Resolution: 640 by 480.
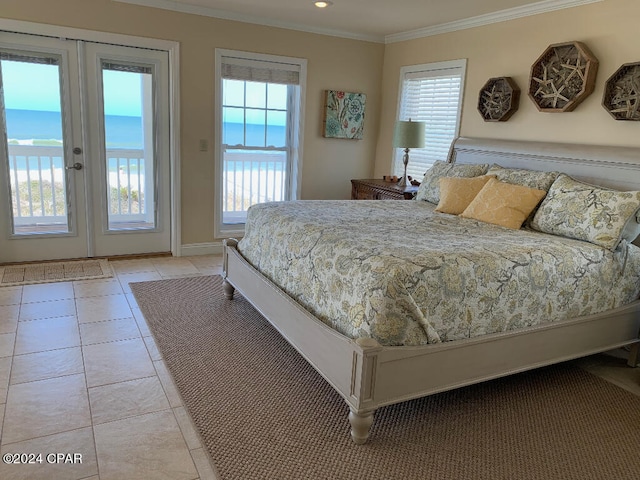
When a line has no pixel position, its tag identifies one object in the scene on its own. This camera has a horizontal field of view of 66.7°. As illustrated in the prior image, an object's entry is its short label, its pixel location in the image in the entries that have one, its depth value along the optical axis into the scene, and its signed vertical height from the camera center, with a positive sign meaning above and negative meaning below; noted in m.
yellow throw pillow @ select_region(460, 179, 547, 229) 3.22 -0.37
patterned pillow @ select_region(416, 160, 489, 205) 3.95 -0.23
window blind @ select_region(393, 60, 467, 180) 4.65 +0.40
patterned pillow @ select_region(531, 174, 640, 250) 2.79 -0.35
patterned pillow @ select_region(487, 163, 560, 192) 3.38 -0.19
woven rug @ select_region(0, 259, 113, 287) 4.04 -1.28
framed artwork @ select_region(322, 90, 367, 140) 5.32 +0.28
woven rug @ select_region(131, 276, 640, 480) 2.07 -1.33
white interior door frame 4.02 +0.72
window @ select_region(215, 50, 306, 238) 4.93 +0.04
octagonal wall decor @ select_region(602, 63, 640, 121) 3.16 +0.41
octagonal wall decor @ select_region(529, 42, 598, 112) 3.41 +0.55
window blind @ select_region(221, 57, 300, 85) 4.84 +0.64
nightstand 4.52 -0.46
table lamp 4.66 +0.09
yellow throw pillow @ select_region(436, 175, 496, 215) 3.60 -0.34
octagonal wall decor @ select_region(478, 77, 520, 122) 3.99 +0.41
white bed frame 2.14 -0.99
